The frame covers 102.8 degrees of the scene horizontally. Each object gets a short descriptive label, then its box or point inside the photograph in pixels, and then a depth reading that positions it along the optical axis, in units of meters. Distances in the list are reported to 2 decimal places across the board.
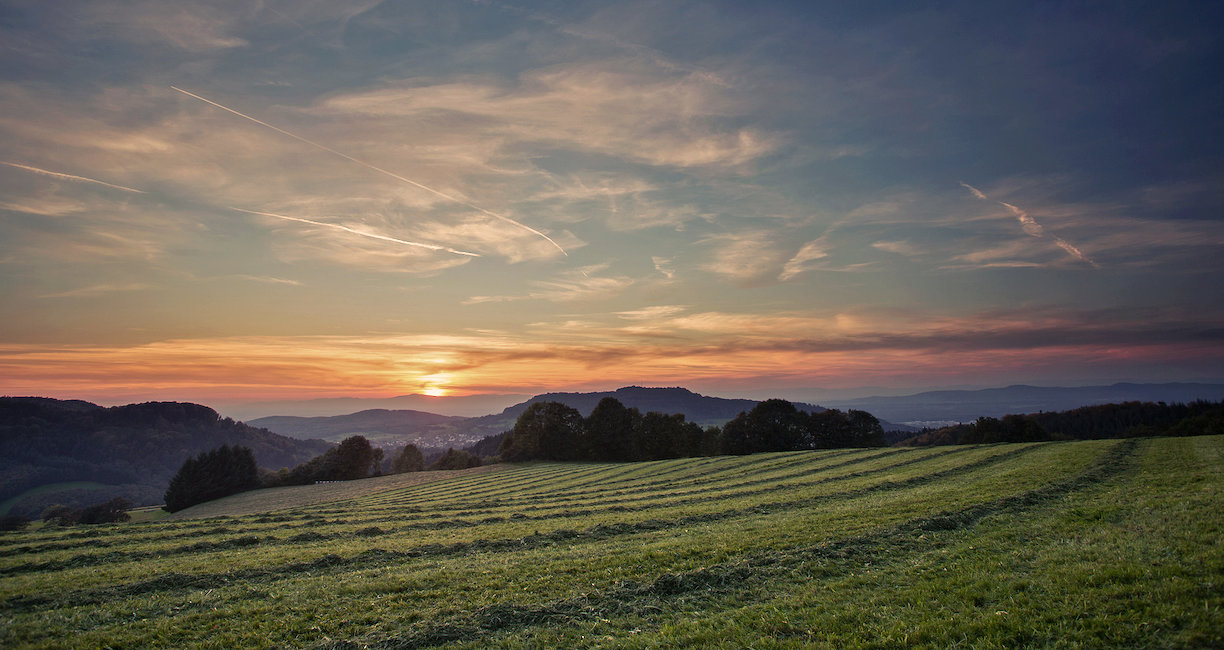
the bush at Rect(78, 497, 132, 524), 75.25
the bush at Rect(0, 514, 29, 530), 66.31
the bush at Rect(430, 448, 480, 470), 105.00
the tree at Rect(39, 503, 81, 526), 79.19
